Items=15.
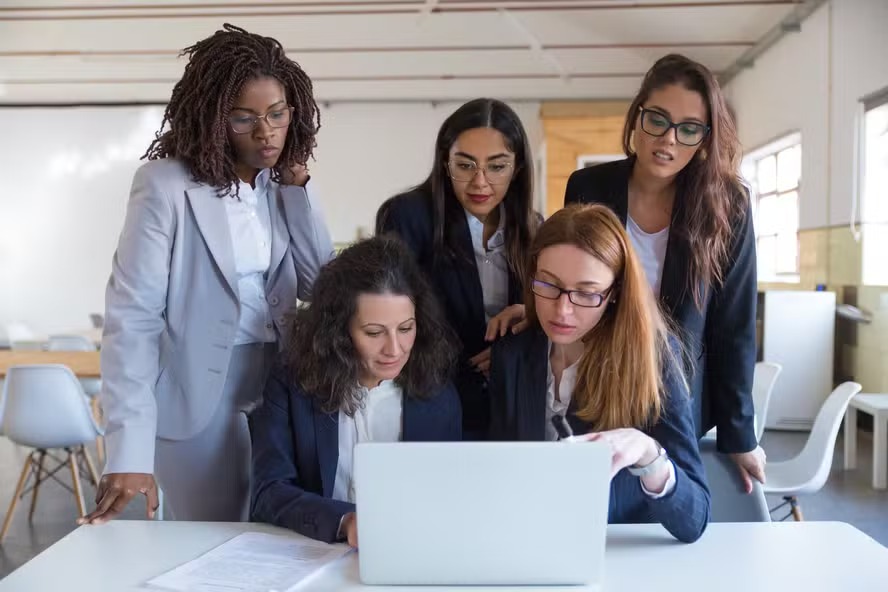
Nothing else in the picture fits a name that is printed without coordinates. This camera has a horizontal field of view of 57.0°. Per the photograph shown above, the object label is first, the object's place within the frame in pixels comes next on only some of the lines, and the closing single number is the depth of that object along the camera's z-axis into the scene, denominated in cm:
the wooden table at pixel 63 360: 414
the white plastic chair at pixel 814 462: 293
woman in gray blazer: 157
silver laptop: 107
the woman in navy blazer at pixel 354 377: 160
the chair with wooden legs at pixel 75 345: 536
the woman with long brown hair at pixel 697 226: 180
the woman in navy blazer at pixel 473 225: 188
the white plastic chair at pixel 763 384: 341
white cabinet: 584
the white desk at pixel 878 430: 432
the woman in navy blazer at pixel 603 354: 151
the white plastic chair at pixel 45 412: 354
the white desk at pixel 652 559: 118
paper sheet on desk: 117
